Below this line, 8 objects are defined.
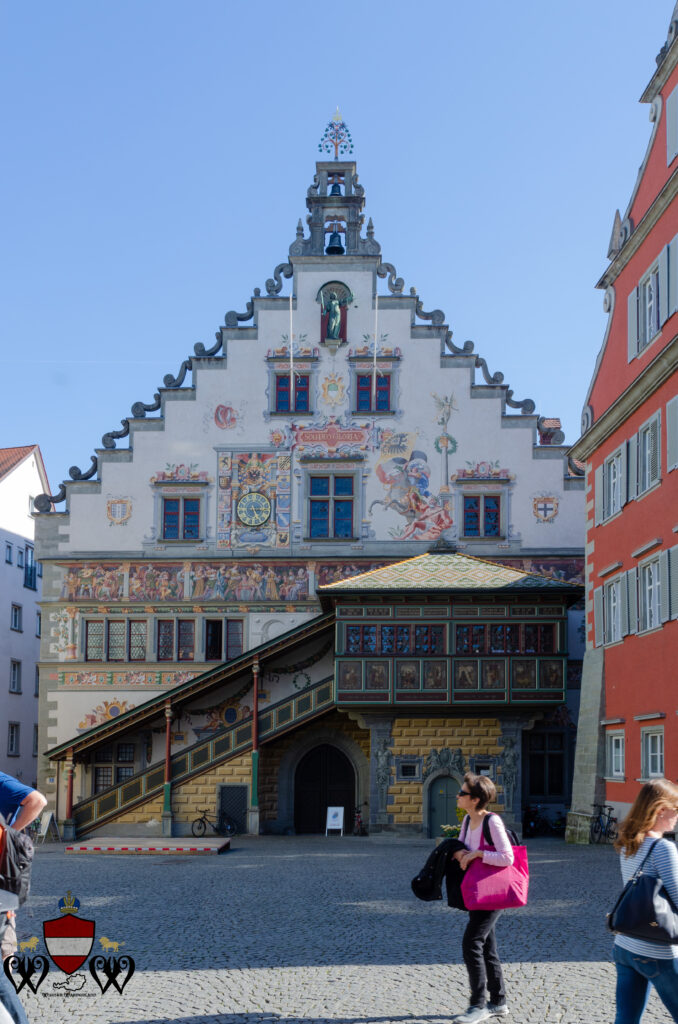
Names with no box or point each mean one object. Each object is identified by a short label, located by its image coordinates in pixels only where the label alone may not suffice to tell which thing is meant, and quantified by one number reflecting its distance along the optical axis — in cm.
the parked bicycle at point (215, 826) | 2966
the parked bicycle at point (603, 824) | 2383
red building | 2100
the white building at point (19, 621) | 4122
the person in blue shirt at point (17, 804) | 700
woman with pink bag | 823
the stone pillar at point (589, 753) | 2491
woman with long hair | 617
